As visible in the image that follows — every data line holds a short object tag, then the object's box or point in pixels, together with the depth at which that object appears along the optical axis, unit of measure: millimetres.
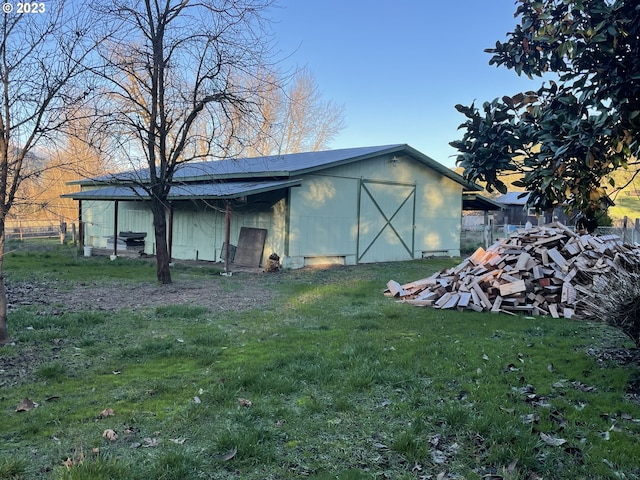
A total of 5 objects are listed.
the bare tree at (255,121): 11141
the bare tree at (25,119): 5402
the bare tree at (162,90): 10594
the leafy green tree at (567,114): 2969
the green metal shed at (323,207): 15211
